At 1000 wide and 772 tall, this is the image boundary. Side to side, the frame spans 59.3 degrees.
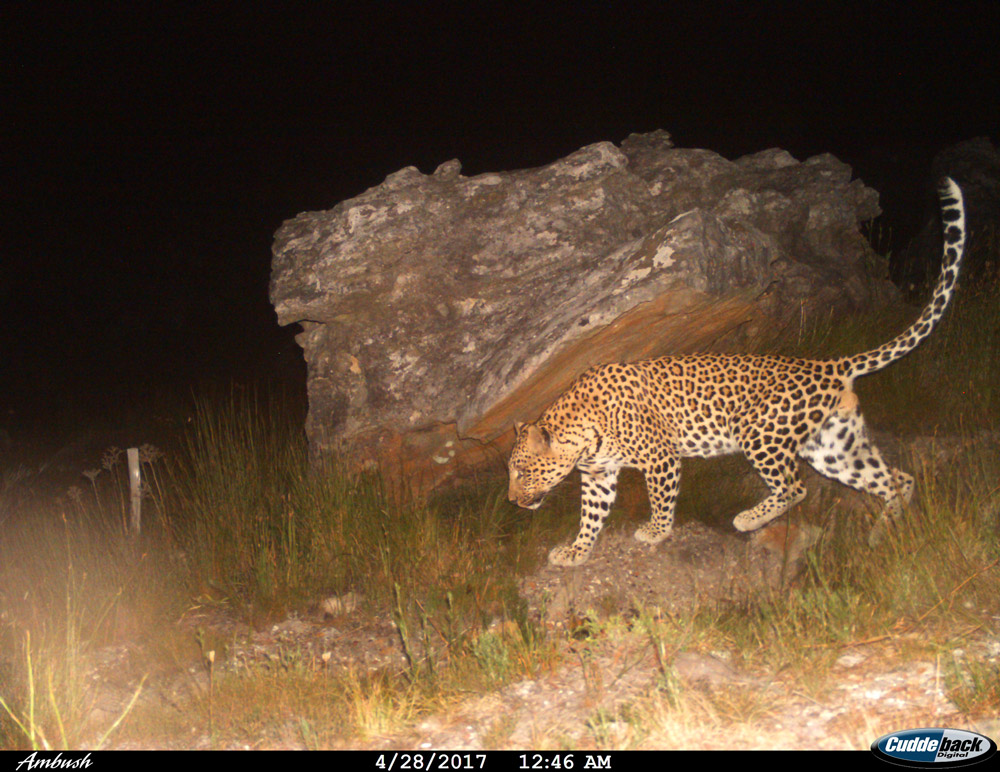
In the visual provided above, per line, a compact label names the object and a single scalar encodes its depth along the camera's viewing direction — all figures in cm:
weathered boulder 523
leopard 490
